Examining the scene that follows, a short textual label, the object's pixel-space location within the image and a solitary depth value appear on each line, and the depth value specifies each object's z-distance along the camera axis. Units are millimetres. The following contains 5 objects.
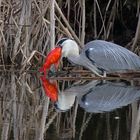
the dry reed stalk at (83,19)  14945
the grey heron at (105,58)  13641
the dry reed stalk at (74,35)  14819
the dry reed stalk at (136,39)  15986
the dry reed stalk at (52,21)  12780
